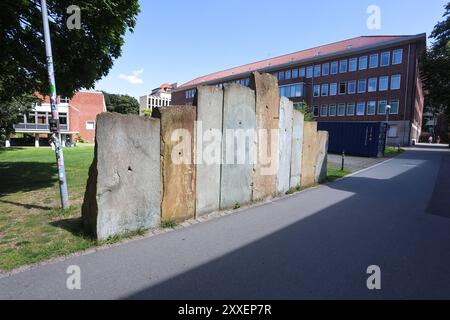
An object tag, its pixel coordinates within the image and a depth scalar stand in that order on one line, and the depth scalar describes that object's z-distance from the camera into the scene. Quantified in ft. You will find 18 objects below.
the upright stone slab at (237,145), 19.70
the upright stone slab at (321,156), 31.64
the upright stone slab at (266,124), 21.89
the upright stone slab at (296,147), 26.85
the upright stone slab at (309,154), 28.84
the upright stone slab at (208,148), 18.01
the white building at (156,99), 334.85
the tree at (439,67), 92.07
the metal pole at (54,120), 18.13
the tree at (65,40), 21.53
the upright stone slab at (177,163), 16.25
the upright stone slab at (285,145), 24.66
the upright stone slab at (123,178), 13.76
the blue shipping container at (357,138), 69.56
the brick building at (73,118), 117.50
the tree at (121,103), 249.96
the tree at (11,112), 72.98
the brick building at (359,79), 121.60
